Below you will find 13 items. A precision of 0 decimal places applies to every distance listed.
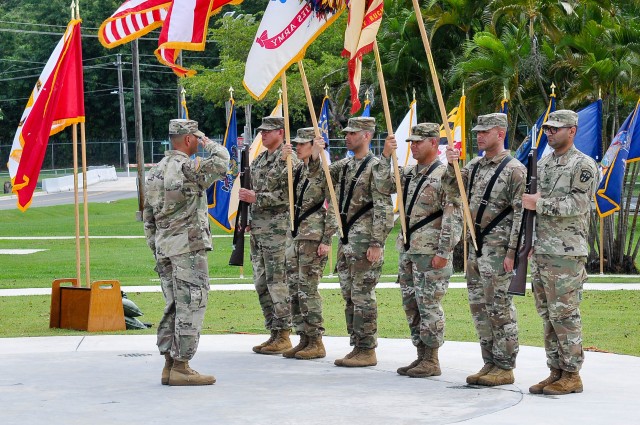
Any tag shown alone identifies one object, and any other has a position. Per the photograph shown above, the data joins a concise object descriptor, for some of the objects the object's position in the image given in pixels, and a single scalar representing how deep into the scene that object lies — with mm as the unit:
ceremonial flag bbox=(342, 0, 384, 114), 10008
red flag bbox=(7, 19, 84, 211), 12758
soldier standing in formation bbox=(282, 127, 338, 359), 11078
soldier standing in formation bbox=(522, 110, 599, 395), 8953
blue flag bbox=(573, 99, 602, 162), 18297
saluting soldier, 9492
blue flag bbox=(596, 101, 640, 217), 18281
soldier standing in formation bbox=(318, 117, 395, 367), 10477
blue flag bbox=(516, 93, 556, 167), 17314
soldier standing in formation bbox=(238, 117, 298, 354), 11422
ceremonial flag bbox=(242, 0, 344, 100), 10648
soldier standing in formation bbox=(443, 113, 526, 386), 9312
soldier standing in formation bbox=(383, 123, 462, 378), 9828
